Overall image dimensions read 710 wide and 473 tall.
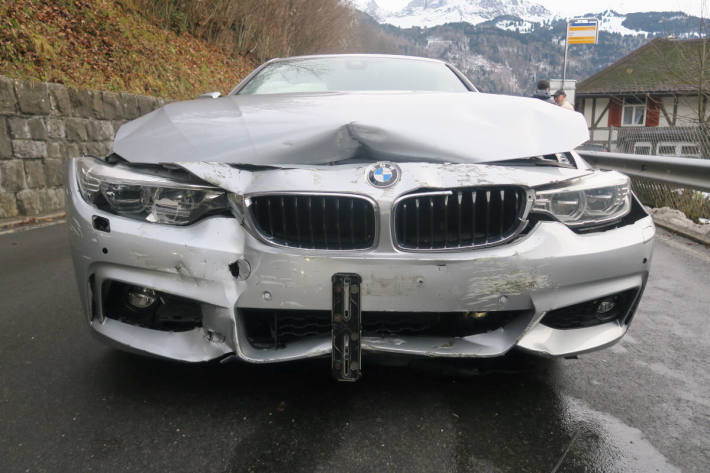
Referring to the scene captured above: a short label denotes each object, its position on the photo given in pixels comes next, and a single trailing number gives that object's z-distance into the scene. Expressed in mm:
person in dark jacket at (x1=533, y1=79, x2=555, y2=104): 8342
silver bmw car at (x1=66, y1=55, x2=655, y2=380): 1784
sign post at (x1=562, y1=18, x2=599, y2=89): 31547
